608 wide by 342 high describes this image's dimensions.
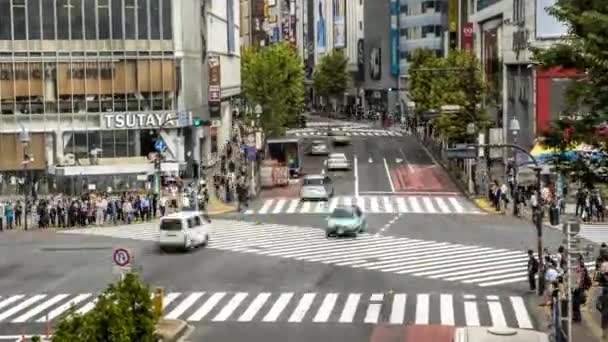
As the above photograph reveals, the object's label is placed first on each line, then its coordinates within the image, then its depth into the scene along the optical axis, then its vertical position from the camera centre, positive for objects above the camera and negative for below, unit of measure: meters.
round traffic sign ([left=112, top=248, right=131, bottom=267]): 27.95 -3.27
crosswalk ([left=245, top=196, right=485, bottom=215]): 60.62 -4.92
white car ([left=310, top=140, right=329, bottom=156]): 94.56 -2.86
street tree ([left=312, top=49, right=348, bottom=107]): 167.00 +5.37
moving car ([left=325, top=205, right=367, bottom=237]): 49.19 -4.51
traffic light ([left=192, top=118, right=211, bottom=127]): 67.75 -0.46
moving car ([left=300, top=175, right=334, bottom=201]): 65.81 -4.19
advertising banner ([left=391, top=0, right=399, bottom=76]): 155.75 +9.78
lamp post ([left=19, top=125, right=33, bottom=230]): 65.81 -2.03
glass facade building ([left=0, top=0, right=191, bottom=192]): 71.94 +2.20
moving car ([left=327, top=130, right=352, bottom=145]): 102.15 -2.27
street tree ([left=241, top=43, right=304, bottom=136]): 97.25 +2.42
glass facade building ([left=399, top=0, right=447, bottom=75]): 144.25 +10.46
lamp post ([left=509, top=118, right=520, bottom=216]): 57.78 -3.87
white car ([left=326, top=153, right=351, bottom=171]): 81.88 -3.44
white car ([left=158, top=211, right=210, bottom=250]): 44.66 -4.32
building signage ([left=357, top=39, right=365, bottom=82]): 171.74 +7.41
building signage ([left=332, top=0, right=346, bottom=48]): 190.25 +14.38
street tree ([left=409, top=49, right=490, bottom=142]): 77.06 +1.31
